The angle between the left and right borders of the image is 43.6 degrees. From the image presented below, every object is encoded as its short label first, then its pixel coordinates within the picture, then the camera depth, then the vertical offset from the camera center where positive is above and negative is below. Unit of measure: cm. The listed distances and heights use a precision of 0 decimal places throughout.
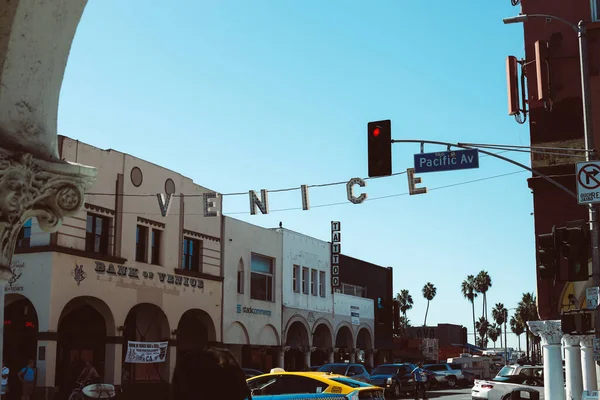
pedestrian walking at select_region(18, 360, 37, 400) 2522 -147
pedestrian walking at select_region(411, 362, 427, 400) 3031 -171
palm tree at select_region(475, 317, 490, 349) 14225 +164
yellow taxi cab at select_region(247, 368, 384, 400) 1700 -108
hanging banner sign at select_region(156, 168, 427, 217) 2355 +459
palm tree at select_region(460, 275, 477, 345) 14112 +882
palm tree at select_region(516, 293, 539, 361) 13512 +486
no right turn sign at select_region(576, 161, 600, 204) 1505 +307
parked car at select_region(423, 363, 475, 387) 5362 -261
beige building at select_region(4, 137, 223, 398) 2648 +199
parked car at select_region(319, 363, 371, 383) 3039 -133
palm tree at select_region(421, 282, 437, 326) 13262 +756
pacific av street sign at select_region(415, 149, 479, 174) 1769 +414
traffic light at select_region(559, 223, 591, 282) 1491 +180
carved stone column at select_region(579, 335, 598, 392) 1941 -69
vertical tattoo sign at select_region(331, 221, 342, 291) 4697 +489
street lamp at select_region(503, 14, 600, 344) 1504 +445
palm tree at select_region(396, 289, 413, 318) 13088 +627
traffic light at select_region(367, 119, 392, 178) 1703 +425
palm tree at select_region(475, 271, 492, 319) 13712 +981
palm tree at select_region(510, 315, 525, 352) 14665 +208
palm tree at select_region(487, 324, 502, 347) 15838 +96
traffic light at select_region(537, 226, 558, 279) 1509 +157
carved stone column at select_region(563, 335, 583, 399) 1908 -72
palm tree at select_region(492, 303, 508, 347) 15212 +455
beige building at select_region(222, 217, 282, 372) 3731 +219
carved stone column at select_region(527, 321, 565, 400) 1930 -52
